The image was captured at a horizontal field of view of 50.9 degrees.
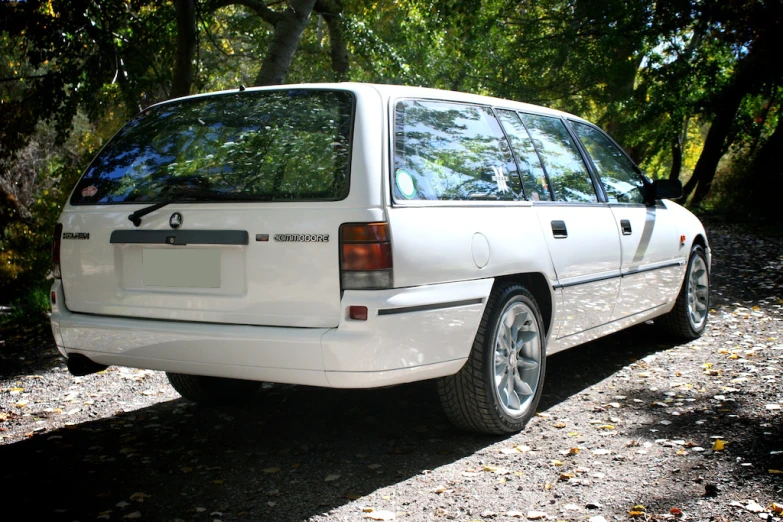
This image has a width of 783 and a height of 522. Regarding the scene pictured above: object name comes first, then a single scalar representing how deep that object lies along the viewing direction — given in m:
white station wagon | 3.56
